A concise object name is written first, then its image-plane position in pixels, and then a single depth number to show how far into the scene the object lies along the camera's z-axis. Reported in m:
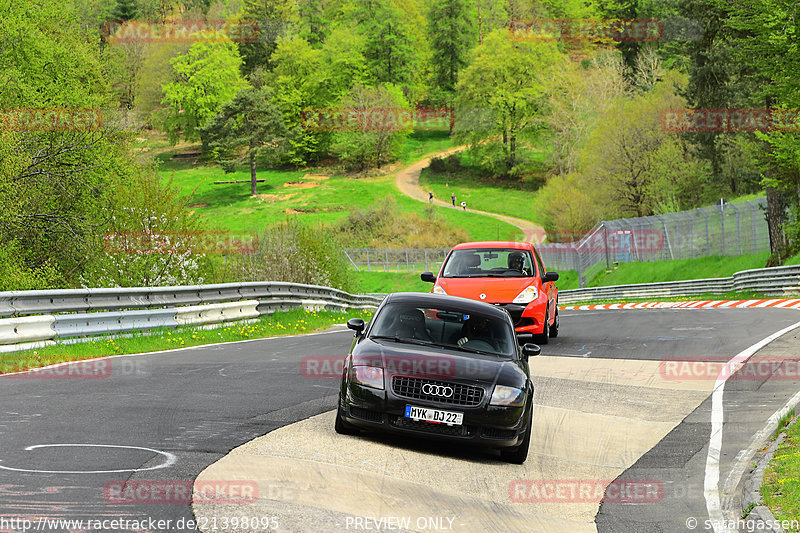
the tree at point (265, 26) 150.12
